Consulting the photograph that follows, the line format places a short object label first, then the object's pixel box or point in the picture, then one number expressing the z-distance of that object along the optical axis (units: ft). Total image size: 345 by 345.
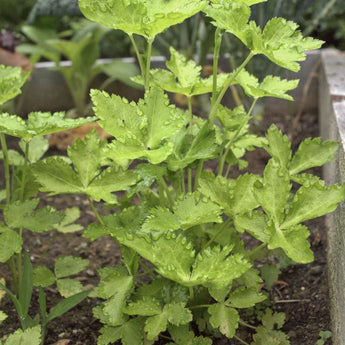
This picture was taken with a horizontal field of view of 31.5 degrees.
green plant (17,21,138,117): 8.57
